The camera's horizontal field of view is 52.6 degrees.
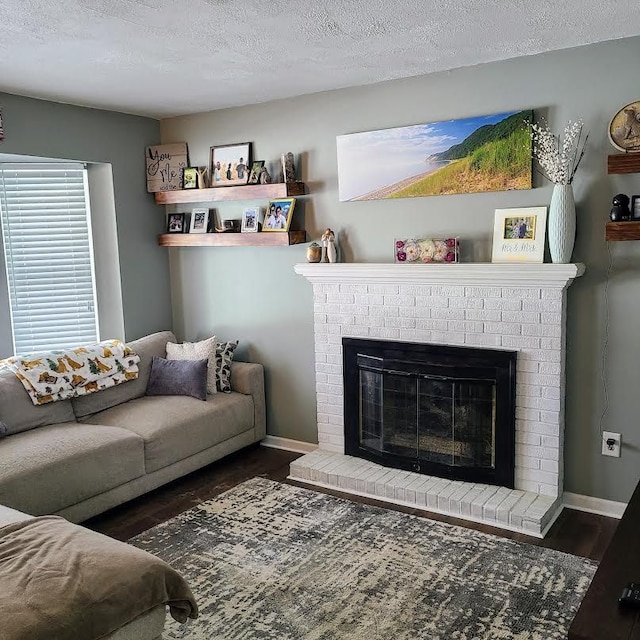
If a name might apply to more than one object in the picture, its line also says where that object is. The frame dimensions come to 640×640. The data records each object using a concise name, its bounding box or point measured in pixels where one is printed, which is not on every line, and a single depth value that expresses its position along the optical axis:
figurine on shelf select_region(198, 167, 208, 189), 4.55
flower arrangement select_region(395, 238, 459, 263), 3.60
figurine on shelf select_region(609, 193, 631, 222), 3.07
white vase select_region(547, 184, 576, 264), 3.19
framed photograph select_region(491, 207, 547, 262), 3.35
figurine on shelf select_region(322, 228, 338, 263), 4.04
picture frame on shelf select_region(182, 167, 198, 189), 4.59
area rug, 2.50
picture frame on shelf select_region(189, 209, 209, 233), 4.62
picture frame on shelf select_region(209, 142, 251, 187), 4.37
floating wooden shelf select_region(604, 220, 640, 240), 3.01
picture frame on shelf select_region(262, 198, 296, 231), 4.17
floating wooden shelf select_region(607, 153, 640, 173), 3.00
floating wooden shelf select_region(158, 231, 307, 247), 4.16
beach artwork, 3.40
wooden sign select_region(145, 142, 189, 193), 4.70
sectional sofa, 3.17
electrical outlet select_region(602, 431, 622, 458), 3.34
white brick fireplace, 3.34
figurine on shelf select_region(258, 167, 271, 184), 4.23
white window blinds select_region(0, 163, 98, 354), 4.28
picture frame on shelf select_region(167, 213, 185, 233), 4.78
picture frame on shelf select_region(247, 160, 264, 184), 4.30
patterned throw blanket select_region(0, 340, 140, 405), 3.72
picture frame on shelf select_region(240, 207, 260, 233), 4.34
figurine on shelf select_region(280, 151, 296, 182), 4.12
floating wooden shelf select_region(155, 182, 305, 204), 4.13
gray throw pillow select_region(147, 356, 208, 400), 4.22
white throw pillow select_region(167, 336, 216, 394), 4.35
